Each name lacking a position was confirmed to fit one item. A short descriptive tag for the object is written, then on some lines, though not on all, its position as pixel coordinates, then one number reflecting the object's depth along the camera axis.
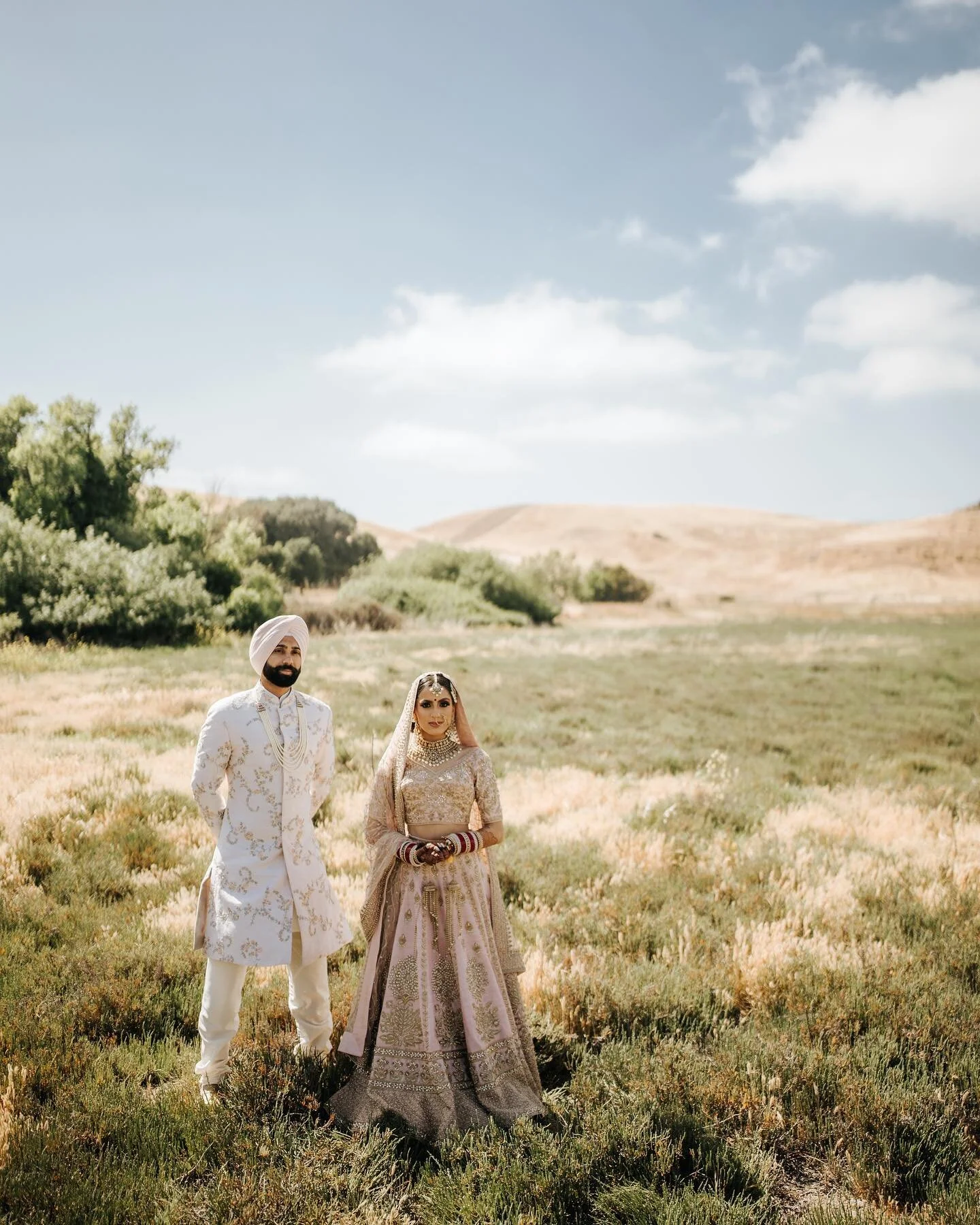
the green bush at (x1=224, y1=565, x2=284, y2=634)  29.30
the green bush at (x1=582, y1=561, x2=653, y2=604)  70.62
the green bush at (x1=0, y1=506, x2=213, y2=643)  21.55
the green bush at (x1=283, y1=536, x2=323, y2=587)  54.31
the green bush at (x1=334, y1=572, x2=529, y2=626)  42.19
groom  3.94
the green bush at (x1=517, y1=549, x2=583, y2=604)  67.69
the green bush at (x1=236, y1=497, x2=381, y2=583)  61.16
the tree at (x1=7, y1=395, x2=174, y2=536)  27.30
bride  3.87
